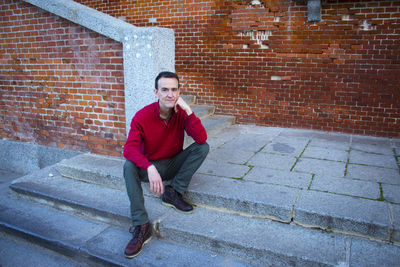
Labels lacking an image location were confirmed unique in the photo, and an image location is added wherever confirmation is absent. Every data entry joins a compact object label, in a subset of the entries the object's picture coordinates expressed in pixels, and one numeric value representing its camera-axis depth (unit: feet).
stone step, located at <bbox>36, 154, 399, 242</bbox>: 8.23
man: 8.81
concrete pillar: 11.71
